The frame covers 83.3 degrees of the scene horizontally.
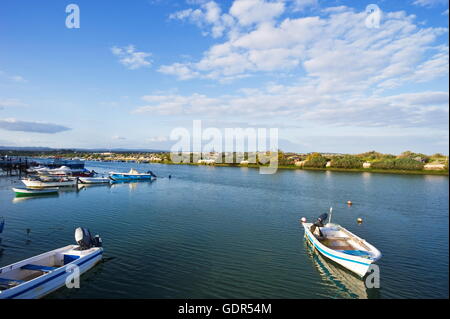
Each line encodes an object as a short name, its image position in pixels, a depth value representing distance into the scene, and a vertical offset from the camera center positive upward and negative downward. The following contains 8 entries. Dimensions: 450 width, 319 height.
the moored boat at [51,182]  50.72 -5.27
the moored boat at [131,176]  70.28 -5.38
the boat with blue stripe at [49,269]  13.03 -6.65
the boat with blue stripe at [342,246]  17.25 -6.98
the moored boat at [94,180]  62.22 -5.77
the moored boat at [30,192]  43.19 -6.05
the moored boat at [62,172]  71.80 -4.44
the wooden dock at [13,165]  79.88 -3.13
